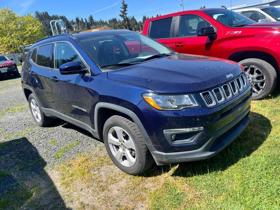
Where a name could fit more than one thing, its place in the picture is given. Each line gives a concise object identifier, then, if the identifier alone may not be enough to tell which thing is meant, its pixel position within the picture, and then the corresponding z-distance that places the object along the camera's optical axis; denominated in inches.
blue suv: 82.7
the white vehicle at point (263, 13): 277.5
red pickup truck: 147.1
